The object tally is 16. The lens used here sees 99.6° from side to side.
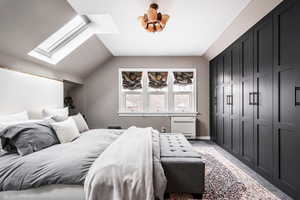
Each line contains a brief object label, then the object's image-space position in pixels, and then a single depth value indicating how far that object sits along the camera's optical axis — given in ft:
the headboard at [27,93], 6.05
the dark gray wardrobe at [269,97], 4.64
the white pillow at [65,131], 5.81
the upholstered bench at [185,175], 4.53
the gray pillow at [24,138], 4.58
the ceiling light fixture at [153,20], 5.68
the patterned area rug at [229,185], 4.85
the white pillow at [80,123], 7.68
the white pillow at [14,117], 5.37
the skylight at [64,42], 7.68
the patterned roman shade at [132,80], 12.79
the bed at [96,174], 3.54
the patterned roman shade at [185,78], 12.79
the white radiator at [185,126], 12.24
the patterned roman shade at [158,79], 12.80
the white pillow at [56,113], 6.62
